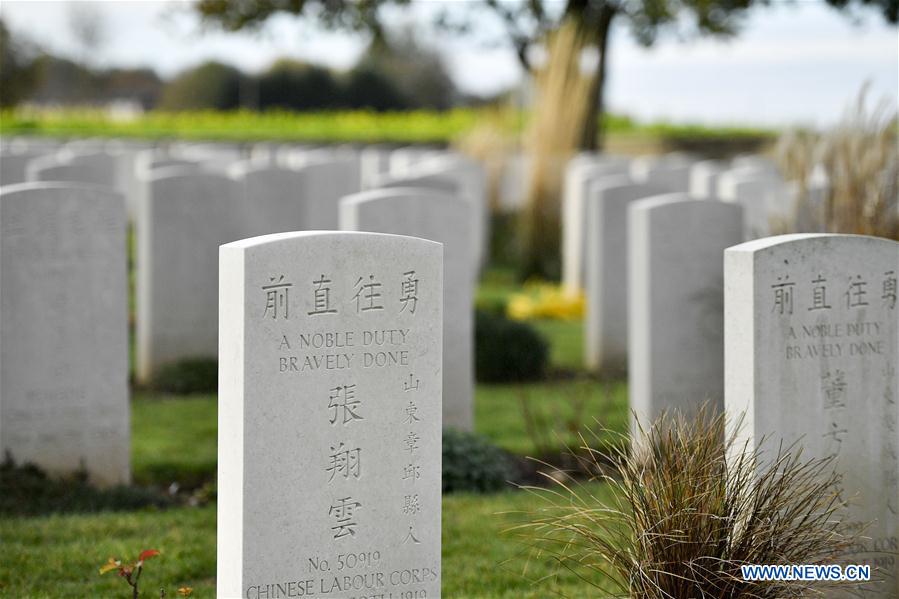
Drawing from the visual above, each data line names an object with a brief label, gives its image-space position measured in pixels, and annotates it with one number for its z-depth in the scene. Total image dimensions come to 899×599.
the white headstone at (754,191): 10.23
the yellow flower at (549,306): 13.39
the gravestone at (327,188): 13.41
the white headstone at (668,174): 14.76
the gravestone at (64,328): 6.52
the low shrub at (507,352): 10.00
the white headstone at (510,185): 17.97
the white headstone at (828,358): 4.69
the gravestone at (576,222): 13.24
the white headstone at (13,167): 11.66
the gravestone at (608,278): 10.53
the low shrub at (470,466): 6.71
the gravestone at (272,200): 11.18
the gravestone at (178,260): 9.36
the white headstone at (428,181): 10.44
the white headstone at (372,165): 17.89
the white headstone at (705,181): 12.94
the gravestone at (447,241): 7.65
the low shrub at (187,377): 9.29
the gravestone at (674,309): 7.57
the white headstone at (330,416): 3.97
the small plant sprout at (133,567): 4.13
